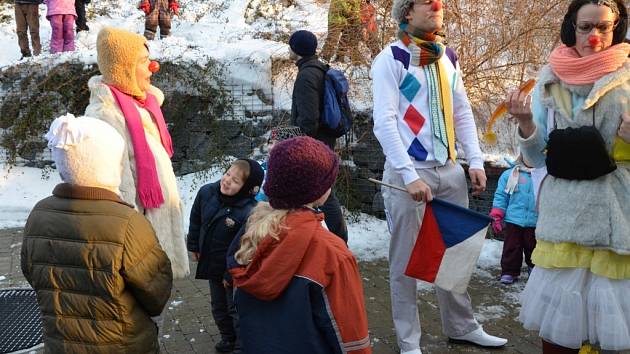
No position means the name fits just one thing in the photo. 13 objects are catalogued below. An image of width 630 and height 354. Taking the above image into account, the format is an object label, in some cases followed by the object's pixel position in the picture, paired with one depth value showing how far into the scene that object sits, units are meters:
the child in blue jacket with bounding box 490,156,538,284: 5.41
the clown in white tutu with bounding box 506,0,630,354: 2.68
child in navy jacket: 3.59
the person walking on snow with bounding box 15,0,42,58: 9.86
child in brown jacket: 2.45
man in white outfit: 3.50
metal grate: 4.17
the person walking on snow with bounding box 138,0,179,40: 10.77
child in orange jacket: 2.21
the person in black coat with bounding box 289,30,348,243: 4.84
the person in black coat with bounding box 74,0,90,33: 11.39
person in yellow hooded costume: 3.53
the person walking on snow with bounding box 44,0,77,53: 9.83
